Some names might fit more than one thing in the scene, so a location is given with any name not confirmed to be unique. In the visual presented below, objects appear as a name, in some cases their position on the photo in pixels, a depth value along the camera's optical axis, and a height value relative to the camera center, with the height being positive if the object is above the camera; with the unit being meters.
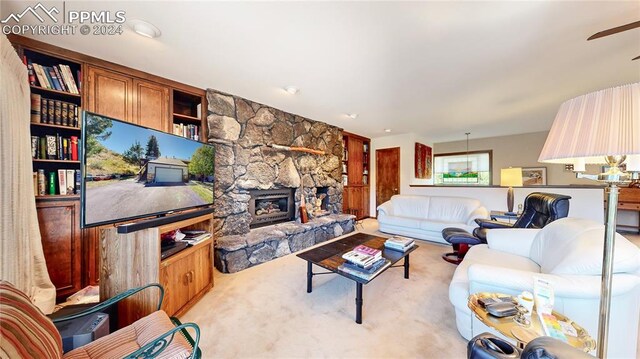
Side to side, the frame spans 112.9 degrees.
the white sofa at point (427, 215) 3.74 -0.78
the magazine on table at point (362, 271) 1.74 -0.82
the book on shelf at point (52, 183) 1.94 -0.07
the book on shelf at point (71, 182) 2.02 -0.06
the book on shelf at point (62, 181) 1.98 -0.05
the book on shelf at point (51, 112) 1.93 +0.58
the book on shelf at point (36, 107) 1.86 +0.60
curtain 1.48 -0.14
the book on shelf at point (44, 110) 1.90 +0.59
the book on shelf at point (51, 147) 1.92 +0.26
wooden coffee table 1.73 -0.82
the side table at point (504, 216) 3.61 -0.71
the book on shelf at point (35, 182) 1.85 -0.05
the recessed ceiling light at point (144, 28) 1.60 +1.15
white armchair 1.17 -0.64
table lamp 3.68 -0.07
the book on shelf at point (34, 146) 1.86 +0.26
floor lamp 0.73 +0.14
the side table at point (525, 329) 0.94 -0.73
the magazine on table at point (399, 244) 2.32 -0.76
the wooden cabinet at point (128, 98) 2.12 +0.84
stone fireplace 2.90 -0.06
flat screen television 1.26 +0.03
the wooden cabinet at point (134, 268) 1.46 -0.65
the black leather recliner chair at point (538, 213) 2.24 -0.43
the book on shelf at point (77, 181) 2.04 -0.05
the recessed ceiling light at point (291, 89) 2.73 +1.13
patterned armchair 0.70 -0.67
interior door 5.74 +0.06
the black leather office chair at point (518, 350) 0.51 -0.61
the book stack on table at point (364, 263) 1.79 -0.80
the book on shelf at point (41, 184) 1.88 -0.07
